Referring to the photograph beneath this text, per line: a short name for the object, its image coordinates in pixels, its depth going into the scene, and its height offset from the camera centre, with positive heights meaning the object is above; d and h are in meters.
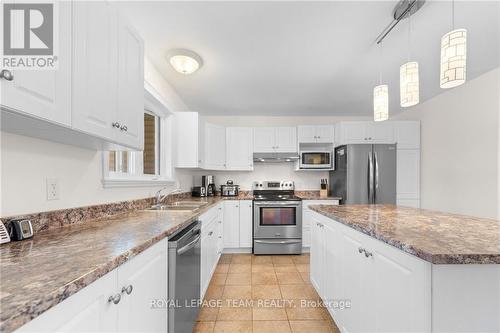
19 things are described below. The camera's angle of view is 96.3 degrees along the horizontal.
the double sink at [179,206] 2.32 -0.47
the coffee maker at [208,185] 3.96 -0.36
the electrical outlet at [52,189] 1.21 -0.13
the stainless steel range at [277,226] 3.54 -0.97
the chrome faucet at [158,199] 2.38 -0.37
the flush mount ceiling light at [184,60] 2.12 +1.02
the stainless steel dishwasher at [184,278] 1.29 -0.73
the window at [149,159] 1.83 +0.06
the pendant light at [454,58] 1.17 +0.57
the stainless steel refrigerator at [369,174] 3.46 -0.14
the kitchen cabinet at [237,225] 3.62 -0.97
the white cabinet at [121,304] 0.58 -0.47
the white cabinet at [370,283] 0.87 -0.60
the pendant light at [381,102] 1.75 +0.50
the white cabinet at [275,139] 4.02 +0.47
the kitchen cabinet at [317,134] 3.99 +0.56
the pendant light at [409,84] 1.47 +0.54
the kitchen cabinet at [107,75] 1.01 +0.48
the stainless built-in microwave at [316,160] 3.94 +0.09
